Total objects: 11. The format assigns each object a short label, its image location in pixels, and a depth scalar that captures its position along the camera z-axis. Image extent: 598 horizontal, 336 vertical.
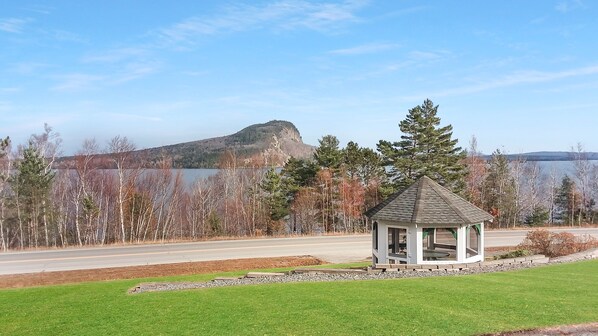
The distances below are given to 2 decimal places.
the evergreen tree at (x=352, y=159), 40.28
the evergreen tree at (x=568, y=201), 48.47
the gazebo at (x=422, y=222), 16.77
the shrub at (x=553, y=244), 20.64
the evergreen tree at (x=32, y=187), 34.62
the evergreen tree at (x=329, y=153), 39.91
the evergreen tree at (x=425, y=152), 38.34
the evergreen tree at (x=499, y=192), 45.84
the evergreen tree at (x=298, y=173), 40.62
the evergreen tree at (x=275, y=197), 39.97
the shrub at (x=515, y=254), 19.57
